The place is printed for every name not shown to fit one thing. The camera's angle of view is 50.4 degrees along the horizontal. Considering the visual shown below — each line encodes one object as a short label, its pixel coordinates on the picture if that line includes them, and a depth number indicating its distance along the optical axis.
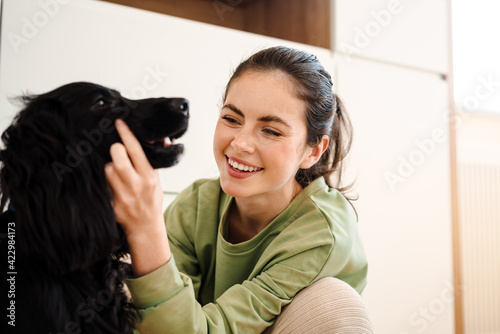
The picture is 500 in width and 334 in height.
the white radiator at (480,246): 2.92
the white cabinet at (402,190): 2.36
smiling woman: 1.04
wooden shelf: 2.37
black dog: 0.87
